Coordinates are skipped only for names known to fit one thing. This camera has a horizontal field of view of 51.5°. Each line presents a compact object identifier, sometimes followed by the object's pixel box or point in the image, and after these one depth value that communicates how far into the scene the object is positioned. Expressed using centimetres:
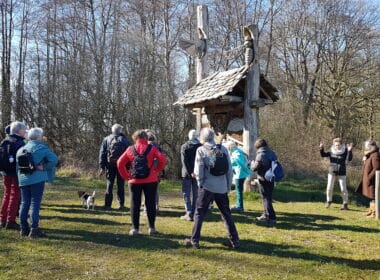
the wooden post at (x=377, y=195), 849
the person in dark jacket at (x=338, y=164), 978
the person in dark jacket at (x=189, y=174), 723
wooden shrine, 1112
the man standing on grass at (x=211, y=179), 553
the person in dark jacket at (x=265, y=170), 741
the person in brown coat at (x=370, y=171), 879
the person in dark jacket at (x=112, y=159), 840
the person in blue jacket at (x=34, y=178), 588
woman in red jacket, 606
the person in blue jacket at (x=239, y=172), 862
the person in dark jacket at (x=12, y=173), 651
